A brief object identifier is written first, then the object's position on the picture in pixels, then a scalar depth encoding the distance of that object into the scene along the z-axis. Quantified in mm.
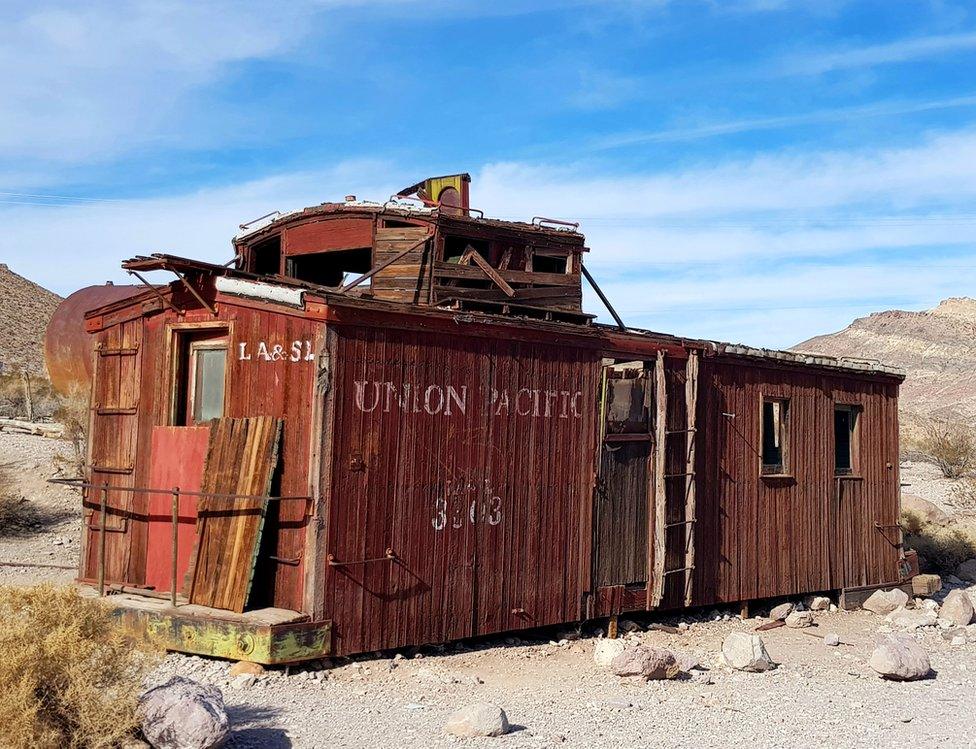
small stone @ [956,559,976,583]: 18344
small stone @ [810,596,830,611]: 15047
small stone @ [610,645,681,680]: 10117
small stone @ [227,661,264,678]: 9070
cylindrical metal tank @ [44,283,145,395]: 14172
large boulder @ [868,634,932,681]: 11094
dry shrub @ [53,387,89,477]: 19594
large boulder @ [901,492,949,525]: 21469
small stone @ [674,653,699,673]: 10549
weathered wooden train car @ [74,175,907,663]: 9703
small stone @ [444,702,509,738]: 8031
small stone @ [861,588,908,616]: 15595
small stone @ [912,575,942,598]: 16594
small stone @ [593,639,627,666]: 10588
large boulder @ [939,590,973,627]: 14672
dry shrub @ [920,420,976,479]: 31562
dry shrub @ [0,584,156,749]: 6461
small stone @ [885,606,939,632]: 14617
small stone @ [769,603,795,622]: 14320
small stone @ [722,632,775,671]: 11078
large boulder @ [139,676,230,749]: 7043
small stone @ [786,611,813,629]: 14055
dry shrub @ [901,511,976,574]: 18578
